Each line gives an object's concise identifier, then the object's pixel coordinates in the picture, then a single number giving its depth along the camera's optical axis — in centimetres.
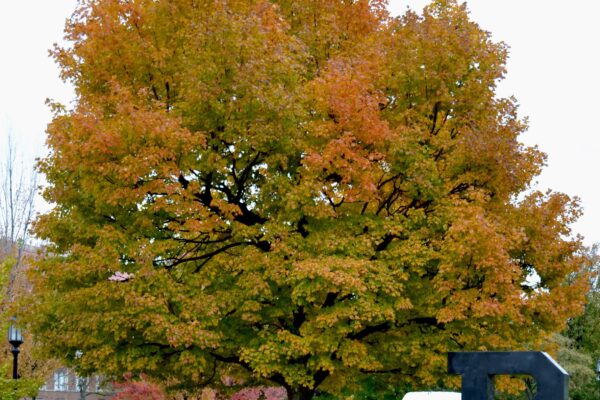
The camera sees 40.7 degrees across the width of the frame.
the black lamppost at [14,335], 2269
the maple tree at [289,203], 1789
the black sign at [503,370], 931
